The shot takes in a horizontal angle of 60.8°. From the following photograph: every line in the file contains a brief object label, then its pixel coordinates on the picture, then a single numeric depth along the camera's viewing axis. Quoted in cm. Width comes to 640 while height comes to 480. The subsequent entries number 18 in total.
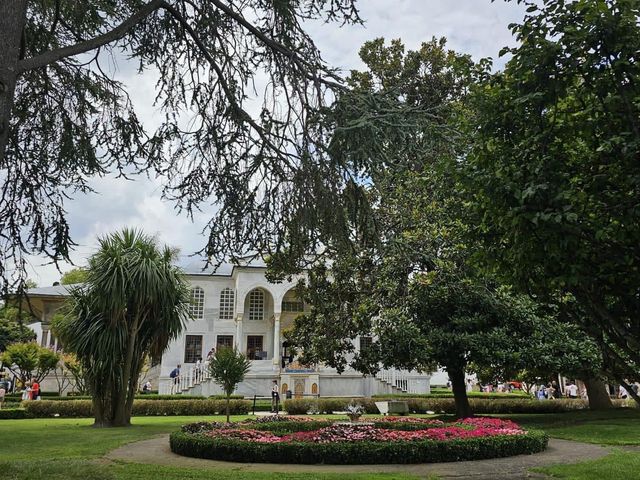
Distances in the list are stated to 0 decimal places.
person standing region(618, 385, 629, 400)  2706
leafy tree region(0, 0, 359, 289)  728
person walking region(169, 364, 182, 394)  2857
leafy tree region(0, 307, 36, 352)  3559
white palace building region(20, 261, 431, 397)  2830
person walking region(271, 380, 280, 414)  2405
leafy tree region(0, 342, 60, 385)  2731
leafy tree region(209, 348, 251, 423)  1736
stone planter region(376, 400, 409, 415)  2052
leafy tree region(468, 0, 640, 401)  439
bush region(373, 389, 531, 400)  2631
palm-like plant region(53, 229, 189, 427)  1650
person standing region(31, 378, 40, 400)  2650
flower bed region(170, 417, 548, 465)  990
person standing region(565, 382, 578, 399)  3002
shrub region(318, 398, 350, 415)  2353
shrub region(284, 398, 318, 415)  2303
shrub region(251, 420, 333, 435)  1441
